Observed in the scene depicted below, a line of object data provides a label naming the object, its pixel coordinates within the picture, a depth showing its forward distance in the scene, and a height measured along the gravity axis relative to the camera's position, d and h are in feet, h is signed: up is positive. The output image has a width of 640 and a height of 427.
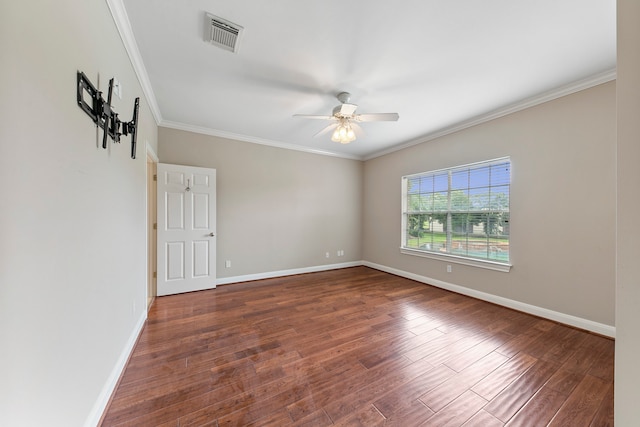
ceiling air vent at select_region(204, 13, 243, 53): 5.76 +4.69
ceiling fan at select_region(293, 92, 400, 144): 8.57 +3.61
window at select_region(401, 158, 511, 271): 10.69 -0.02
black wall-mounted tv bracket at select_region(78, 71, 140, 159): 3.99 +2.07
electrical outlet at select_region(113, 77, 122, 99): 5.54 +3.02
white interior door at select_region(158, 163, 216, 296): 11.47 -0.86
